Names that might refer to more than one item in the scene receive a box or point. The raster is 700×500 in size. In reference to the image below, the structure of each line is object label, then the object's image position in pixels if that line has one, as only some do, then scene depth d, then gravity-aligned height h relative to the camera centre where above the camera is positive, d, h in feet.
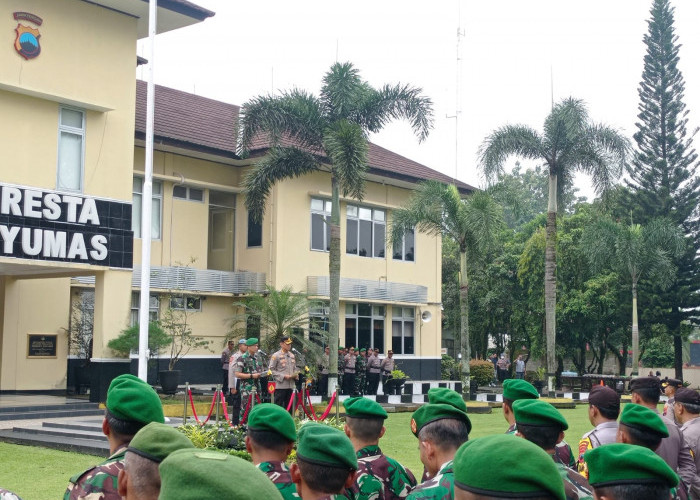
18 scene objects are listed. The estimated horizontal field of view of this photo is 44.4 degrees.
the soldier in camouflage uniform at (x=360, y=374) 85.51 -3.27
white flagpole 55.77 +7.90
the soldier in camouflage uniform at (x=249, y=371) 48.57 -1.74
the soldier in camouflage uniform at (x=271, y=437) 13.47 -1.51
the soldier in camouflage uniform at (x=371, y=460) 14.49 -2.06
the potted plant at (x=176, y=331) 71.46 +0.86
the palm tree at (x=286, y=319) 80.84 +2.07
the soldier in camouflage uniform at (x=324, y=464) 11.25 -1.61
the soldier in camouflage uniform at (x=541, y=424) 14.08 -1.32
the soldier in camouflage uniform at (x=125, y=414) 12.50 -1.14
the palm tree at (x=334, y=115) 75.92 +20.23
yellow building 62.23 +11.34
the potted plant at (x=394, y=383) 90.12 -4.30
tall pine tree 128.77 +27.07
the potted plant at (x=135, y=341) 65.67 -0.10
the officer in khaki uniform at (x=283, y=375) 50.93 -2.02
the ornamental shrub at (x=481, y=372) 114.62 -3.91
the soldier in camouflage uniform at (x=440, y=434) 13.60 -1.47
